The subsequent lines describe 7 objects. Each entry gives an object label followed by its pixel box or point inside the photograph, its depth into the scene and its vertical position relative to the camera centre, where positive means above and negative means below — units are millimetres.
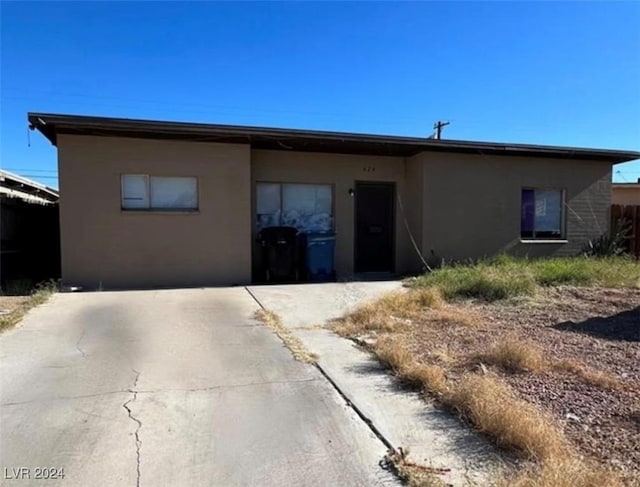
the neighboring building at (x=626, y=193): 21594 +1346
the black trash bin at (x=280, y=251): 10750 -645
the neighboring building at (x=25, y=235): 10422 -314
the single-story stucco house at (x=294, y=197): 9641 +617
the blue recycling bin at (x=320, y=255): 11070 -769
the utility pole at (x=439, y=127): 27314 +5532
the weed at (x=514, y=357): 4375 -1289
